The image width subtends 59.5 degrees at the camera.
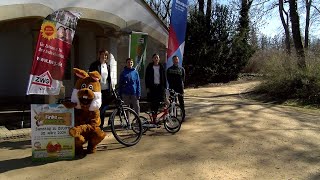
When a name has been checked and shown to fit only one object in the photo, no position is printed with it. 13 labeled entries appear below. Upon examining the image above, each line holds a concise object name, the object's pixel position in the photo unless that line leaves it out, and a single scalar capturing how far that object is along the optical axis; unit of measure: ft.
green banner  23.08
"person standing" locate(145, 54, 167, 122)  20.79
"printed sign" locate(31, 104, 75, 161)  14.80
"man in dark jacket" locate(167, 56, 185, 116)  22.09
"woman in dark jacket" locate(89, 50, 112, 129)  18.13
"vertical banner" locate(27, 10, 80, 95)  16.66
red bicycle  19.87
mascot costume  15.35
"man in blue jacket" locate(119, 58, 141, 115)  19.01
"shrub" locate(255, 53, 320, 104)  35.36
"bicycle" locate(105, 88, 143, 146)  17.16
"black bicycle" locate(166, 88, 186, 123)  20.25
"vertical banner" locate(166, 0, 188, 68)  24.33
